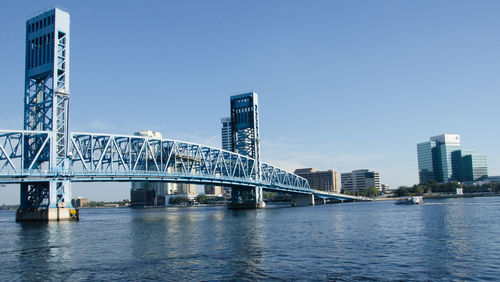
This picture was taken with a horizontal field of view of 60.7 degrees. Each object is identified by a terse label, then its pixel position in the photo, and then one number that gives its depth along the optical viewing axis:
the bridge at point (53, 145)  78.00
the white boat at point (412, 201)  152.88
